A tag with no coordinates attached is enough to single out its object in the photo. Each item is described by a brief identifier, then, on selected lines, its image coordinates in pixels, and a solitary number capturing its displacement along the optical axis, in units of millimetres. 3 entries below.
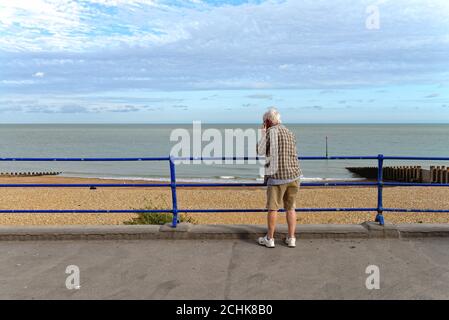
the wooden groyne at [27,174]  37000
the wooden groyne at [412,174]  28981
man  4590
